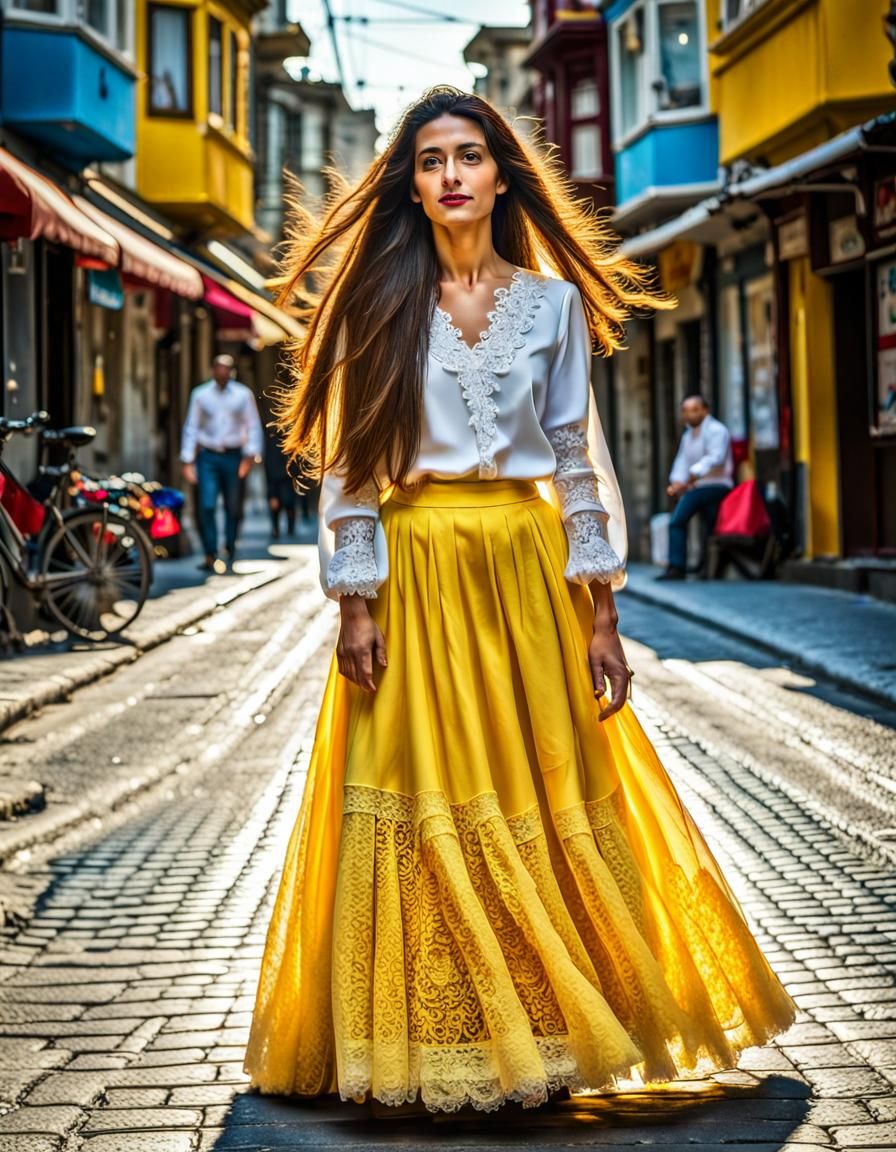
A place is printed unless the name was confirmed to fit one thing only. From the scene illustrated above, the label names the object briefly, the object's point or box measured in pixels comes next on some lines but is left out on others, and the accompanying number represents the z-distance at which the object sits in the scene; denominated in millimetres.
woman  3588
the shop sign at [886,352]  16609
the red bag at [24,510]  10805
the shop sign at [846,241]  17453
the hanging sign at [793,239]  18812
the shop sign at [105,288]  18058
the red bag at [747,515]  19109
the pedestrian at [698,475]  19594
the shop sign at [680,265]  24281
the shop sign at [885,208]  16094
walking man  18875
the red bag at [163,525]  13688
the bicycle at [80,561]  11906
